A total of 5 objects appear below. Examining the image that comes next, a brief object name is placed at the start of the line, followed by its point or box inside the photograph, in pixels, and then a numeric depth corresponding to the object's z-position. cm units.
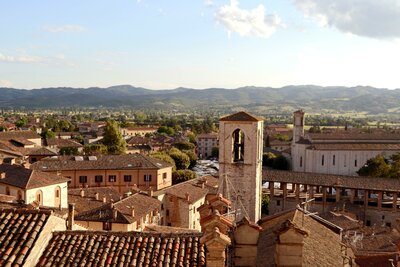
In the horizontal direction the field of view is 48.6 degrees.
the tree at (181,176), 6506
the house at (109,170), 5488
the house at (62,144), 9131
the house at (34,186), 3678
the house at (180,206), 4188
